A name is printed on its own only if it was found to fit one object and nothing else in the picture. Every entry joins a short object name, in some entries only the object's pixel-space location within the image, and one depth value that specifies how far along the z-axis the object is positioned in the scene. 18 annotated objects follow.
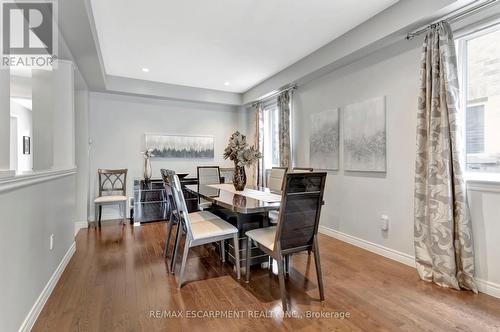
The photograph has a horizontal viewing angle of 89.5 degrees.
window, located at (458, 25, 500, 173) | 2.18
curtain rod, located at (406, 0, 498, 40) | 2.08
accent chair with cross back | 4.29
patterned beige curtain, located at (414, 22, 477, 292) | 2.20
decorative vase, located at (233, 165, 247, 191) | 3.09
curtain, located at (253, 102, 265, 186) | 5.32
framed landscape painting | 5.24
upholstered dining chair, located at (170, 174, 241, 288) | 2.25
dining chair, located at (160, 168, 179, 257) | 2.57
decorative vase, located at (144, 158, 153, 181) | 4.78
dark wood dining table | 2.21
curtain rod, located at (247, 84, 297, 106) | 4.37
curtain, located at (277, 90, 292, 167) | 4.44
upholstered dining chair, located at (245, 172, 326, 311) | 1.85
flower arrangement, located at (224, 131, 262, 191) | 2.94
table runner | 2.52
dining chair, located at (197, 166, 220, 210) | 3.87
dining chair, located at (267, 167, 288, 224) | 3.46
